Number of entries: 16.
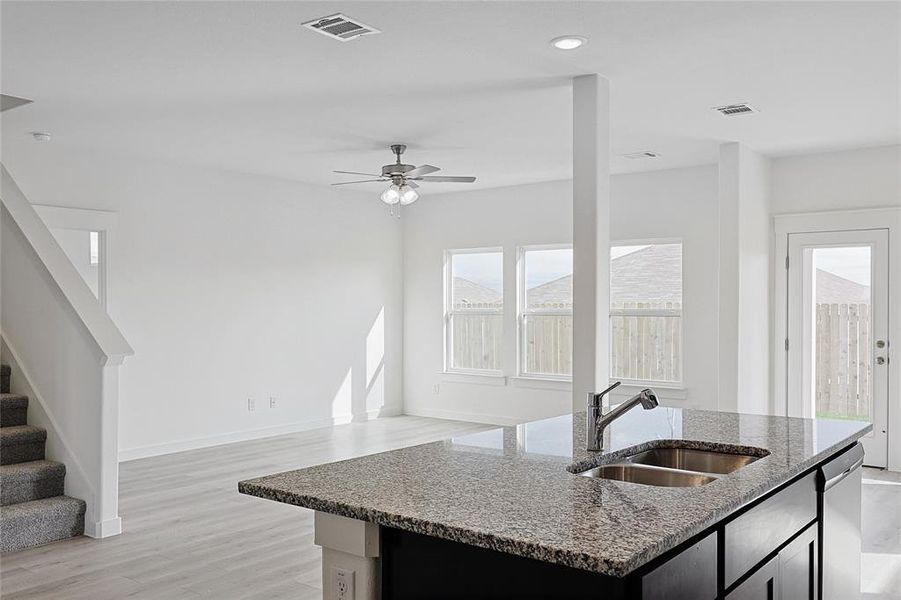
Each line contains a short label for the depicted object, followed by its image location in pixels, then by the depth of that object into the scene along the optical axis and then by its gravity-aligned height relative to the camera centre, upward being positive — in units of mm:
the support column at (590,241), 4520 +391
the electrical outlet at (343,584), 1925 -667
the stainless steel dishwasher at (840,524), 2623 -752
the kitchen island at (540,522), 1594 -456
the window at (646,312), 7680 -28
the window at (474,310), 9023 -11
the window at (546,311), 8445 -21
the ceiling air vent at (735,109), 5184 +1323
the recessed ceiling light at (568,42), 3818 +1299
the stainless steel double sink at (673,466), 2395 -506
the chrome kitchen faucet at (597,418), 2492 -349
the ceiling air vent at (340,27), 3594 +1303
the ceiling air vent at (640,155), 6789 +1333
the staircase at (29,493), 4277 -1056
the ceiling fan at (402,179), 6141 +1035
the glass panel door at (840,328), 6477 -159
